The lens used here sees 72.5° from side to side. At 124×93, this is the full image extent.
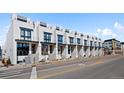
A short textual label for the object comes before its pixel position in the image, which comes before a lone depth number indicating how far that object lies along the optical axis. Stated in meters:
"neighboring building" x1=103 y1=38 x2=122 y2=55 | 38.66
